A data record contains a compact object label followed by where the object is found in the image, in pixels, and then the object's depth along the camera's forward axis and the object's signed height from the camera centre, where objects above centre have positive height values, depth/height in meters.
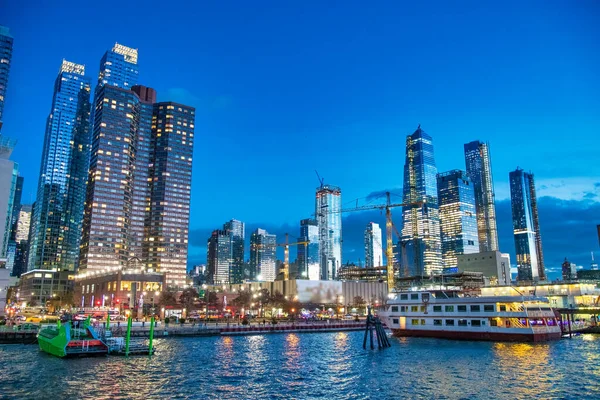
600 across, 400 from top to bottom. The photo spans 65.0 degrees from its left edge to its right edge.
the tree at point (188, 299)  183.81 +1.09
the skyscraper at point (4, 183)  123.62 +30.84
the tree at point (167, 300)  189.00 +0.70
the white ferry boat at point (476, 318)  93.50 -3.50
